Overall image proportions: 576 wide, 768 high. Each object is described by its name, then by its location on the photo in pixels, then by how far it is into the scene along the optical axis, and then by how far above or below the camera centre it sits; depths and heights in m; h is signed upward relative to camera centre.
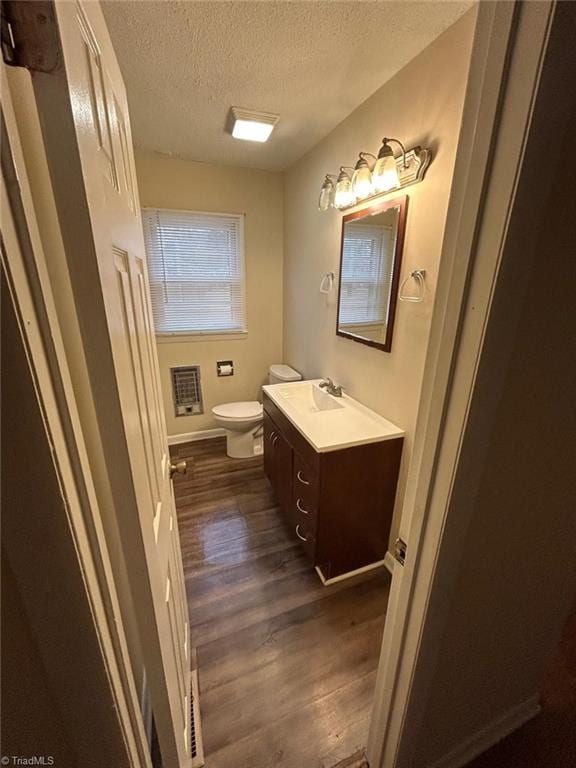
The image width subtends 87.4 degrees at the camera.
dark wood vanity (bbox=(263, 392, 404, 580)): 1.46 -1.06
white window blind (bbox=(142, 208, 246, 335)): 2.54 +0.11
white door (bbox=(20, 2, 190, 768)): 0.38 -0.02
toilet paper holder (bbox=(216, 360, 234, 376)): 2.99 -0.79
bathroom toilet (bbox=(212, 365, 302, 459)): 2.62 -1.14
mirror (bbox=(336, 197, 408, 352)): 1.49 +0.08
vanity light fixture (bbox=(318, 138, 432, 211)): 1.29 +0.51
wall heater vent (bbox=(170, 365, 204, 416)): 2.88 -0.99
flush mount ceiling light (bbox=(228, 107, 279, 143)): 1.71 +0.92
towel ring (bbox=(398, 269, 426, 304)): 1.35 +0.01
